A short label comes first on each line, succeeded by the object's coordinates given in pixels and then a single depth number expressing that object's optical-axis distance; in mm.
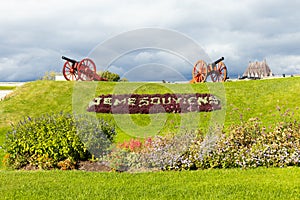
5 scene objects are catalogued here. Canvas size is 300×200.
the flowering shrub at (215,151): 7586
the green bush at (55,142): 8180
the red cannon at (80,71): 24781
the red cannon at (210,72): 23453
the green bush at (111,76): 44319
